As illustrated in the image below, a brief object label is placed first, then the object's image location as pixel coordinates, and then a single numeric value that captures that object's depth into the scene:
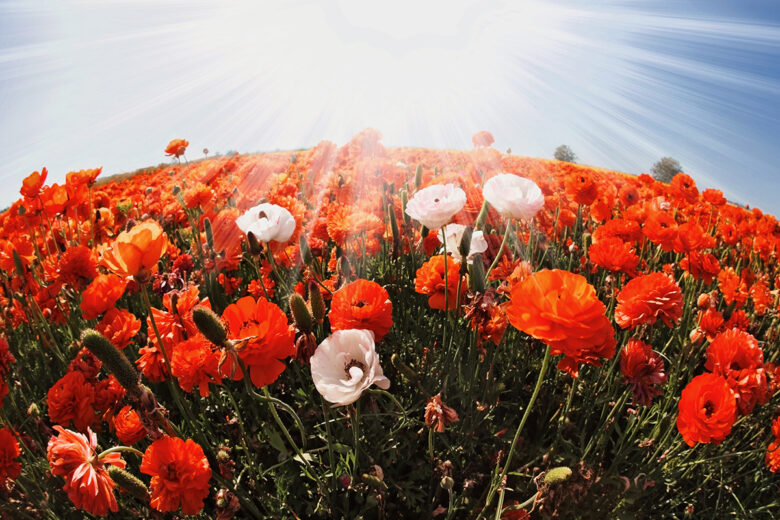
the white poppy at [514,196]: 0.49
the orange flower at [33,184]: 0.81
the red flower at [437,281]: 0.55
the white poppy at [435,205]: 0.48
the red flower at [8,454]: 0.43
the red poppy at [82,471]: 0.31
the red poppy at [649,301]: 0.45
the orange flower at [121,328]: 0.53
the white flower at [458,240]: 0.55
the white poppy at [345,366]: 0.33
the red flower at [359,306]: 0.42
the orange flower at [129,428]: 0.47
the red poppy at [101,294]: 0.59
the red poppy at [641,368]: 0.44
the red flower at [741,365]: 0.46
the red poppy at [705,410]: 0.41
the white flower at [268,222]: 0.52
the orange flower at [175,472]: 0.37
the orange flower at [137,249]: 0.38
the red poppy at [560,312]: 0.31
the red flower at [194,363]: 0.39
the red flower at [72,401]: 0.49
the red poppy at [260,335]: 0.37
